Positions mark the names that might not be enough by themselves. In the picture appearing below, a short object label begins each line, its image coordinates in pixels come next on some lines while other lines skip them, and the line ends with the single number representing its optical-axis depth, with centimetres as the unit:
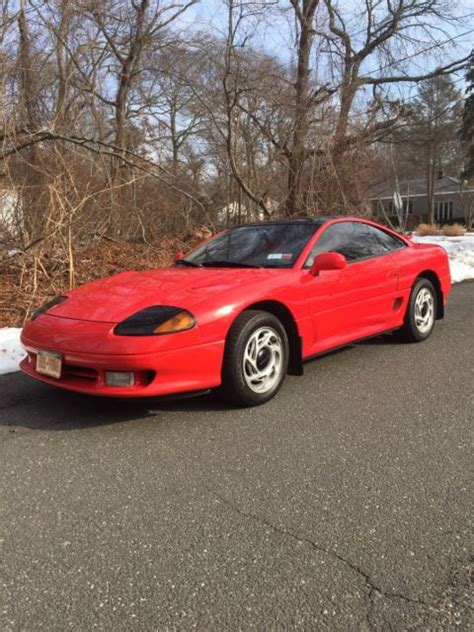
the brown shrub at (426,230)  2810
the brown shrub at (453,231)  2720
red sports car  348
